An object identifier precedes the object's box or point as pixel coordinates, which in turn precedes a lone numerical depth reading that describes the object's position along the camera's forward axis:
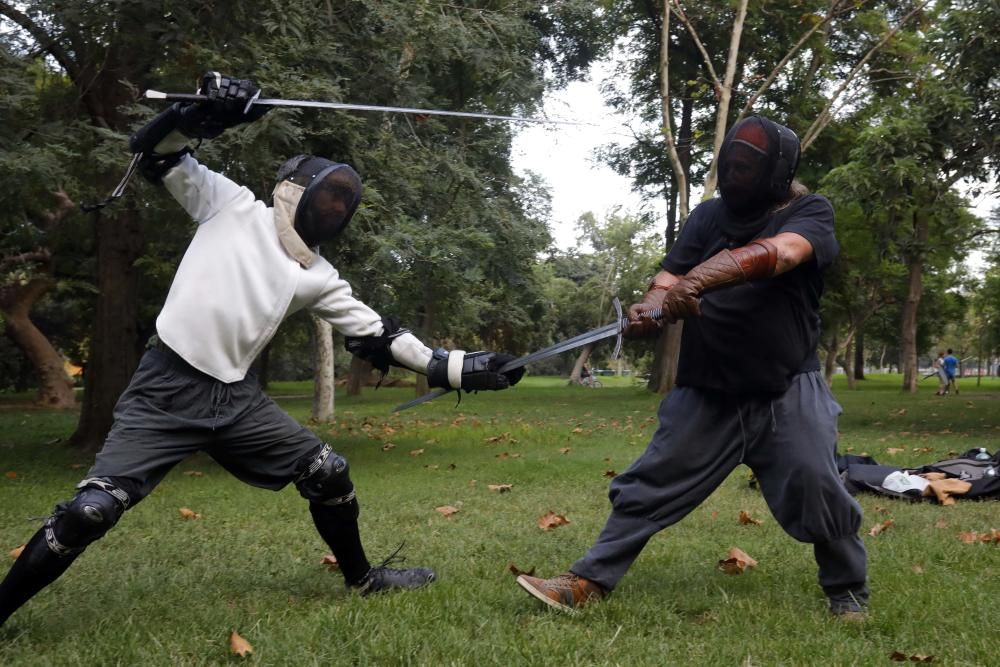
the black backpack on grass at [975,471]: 7.09
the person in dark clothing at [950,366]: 30.30
